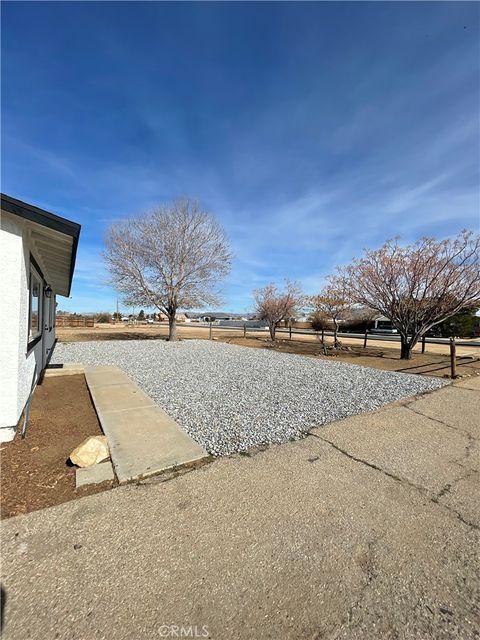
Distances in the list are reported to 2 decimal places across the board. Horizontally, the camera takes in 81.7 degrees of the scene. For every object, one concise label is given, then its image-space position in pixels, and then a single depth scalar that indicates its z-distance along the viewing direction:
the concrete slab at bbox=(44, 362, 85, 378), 7.00
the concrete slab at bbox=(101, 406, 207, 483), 2.84
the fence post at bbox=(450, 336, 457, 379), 7.59
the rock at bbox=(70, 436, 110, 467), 2.83
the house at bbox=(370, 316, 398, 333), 38.36
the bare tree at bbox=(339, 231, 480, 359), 10.83
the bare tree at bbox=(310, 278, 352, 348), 15.46
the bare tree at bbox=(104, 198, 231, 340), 16.78
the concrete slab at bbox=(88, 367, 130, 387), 6.32
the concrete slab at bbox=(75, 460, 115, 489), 2.59
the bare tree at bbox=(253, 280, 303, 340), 22.27
